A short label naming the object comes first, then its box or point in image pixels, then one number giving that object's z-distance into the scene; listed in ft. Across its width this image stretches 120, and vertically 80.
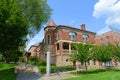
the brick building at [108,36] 94.56
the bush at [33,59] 66.58
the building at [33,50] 81.78
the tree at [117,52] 45.37
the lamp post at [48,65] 32.22
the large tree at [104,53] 46.27
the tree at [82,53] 40.30
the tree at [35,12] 44.36
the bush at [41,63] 55.15
